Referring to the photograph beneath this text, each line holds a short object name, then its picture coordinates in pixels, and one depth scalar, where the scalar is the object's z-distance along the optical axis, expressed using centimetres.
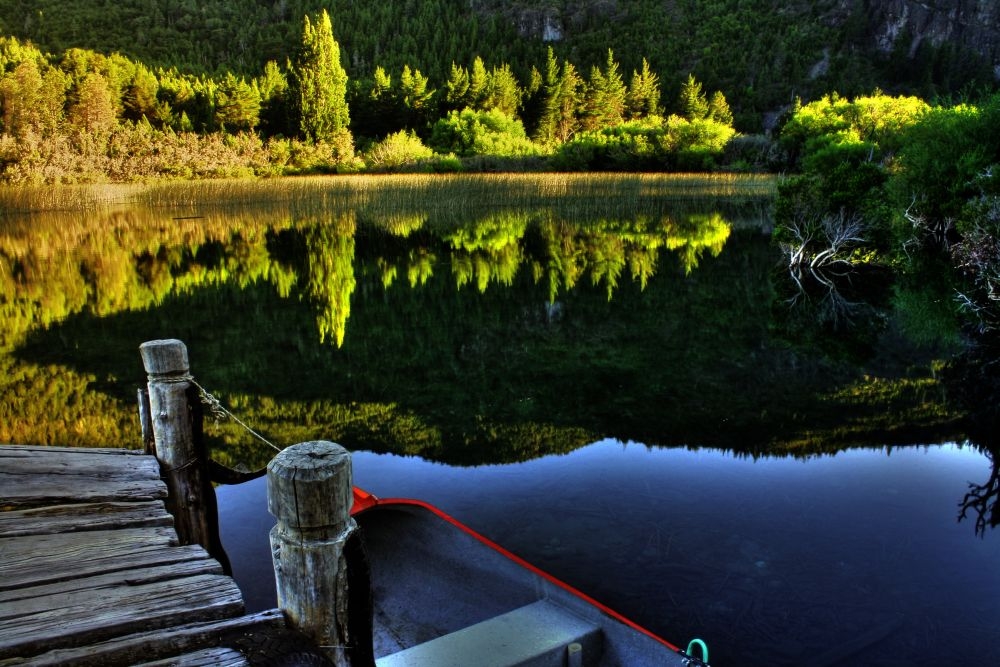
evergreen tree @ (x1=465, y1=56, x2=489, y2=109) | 7662
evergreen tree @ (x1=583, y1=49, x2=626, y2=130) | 8288
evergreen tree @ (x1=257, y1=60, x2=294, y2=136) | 6253
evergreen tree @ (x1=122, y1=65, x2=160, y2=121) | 5544
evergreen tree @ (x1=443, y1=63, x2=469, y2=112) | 7619
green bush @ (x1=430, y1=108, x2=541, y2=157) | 6350
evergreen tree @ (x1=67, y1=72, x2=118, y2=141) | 4569
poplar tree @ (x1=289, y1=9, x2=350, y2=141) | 5972
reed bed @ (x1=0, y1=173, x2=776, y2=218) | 3844
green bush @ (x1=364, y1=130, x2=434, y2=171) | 5116
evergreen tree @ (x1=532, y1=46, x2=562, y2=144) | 8031
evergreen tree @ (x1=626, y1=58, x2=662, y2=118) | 8819
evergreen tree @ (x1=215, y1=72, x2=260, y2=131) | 5919
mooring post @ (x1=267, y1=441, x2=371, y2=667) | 227
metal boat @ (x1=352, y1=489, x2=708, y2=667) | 381
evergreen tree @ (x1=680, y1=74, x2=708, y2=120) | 8350
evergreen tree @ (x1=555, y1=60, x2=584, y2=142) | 8175
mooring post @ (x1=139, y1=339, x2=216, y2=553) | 464
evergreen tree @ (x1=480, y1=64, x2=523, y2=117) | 7731
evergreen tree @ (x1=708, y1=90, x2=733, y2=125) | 8319
